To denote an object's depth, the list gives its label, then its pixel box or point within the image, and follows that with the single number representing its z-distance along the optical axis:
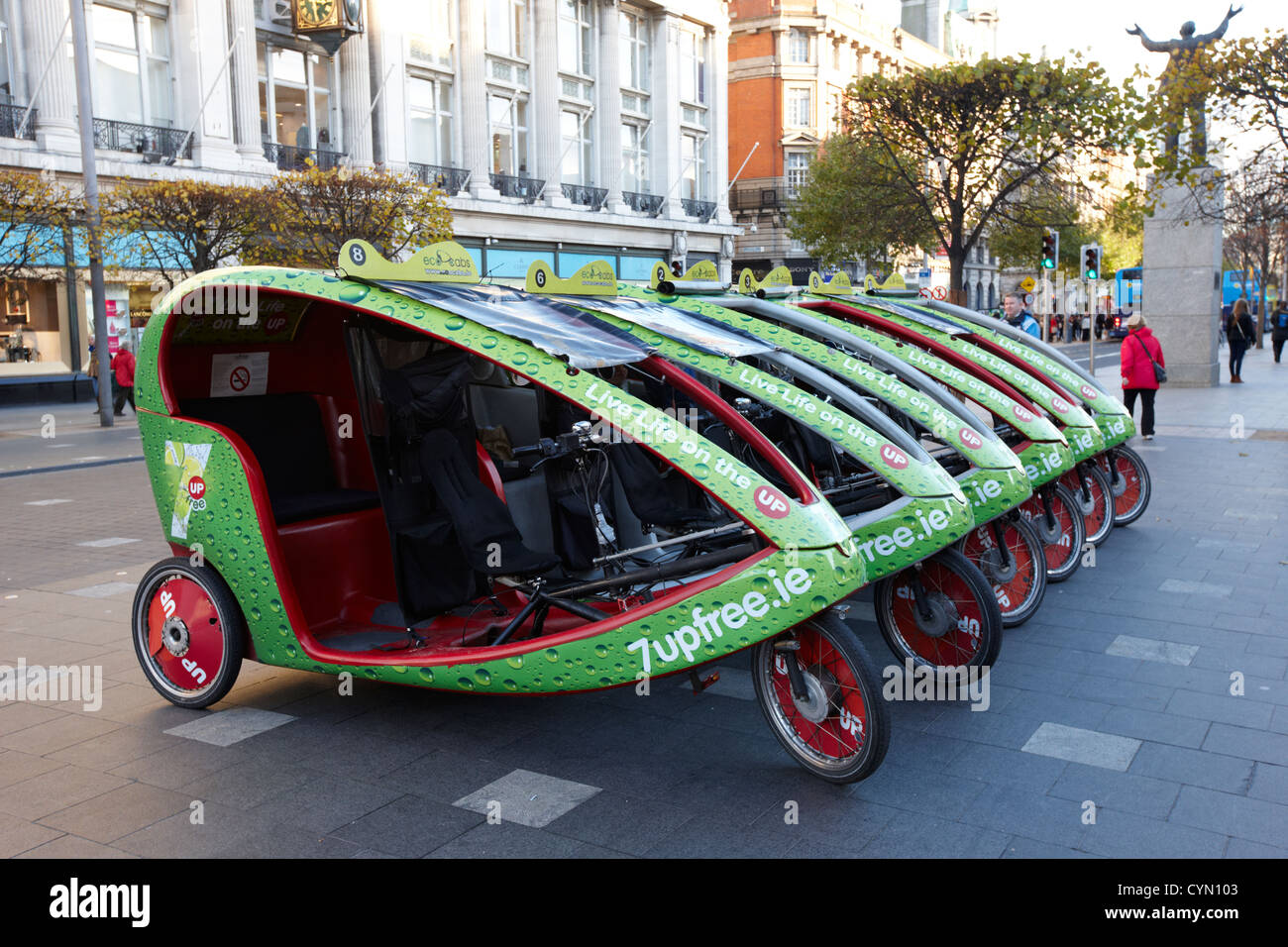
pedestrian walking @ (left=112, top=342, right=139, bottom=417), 21.83
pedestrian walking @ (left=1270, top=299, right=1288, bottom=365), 33.84
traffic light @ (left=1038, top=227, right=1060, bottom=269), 21.20
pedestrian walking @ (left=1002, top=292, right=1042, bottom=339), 16.50
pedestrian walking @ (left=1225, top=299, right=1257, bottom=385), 24.98
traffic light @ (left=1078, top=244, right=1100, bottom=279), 20.11
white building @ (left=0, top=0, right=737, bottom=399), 26.33
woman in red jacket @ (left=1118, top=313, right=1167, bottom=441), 13.98
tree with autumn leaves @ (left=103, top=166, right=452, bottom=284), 20.89
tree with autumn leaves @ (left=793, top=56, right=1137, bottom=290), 20.89
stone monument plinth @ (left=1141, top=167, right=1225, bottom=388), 22.52
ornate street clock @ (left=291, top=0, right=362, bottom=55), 29.20
